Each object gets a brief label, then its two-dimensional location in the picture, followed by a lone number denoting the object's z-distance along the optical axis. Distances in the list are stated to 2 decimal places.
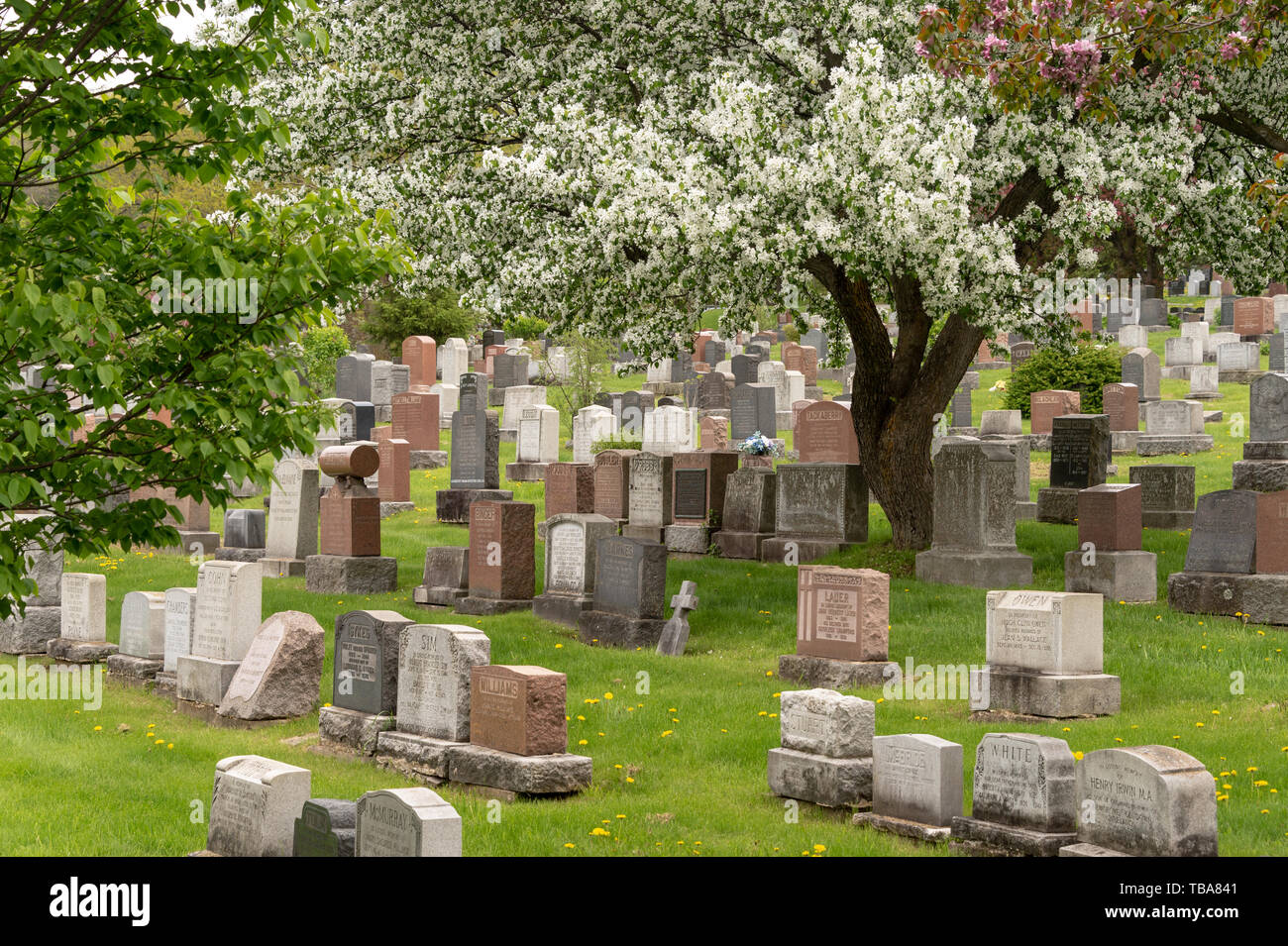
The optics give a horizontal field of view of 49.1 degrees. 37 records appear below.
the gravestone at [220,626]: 12.20
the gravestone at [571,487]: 20.14
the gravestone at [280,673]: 11.52
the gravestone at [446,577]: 15.80
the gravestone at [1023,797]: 7.47
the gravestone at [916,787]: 8.05
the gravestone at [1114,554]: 15.07
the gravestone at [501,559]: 15.37
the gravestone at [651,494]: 19.53
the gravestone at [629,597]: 13.62
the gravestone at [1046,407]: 26.09
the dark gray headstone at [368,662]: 10.57
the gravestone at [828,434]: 20.38
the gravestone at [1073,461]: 19.12
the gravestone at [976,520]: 15.65
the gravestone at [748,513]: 18.56
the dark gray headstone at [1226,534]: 14.00
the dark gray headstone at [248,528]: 18.91
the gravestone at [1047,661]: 10.62
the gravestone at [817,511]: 17.73
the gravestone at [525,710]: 9.11
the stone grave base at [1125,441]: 25.30
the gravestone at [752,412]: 27.84
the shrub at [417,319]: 38.81
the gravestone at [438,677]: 9.76
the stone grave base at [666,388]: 35.09
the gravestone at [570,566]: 14.68
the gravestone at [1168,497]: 18.89
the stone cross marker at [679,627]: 13.20
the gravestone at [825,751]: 8.70
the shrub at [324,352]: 34.12
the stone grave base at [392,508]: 22.30
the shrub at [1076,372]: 27.22
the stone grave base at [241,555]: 18.73
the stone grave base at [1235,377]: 32.24
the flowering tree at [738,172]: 13.63
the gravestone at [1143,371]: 28.61
